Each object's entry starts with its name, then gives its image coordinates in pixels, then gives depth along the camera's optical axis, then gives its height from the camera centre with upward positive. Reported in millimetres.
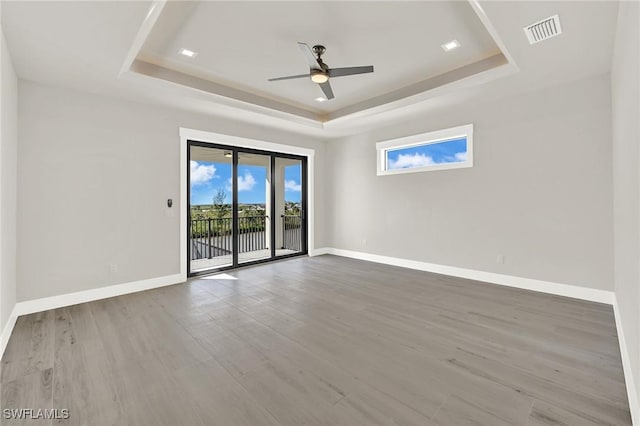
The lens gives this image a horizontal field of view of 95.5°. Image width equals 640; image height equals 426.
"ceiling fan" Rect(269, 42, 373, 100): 3150 +1582
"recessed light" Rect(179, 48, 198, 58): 3370 +1906
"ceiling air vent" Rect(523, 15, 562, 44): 2491 +1641
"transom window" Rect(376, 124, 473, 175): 4867 +1139
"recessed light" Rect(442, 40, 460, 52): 3251 +1910
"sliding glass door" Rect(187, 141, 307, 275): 5289 +164
